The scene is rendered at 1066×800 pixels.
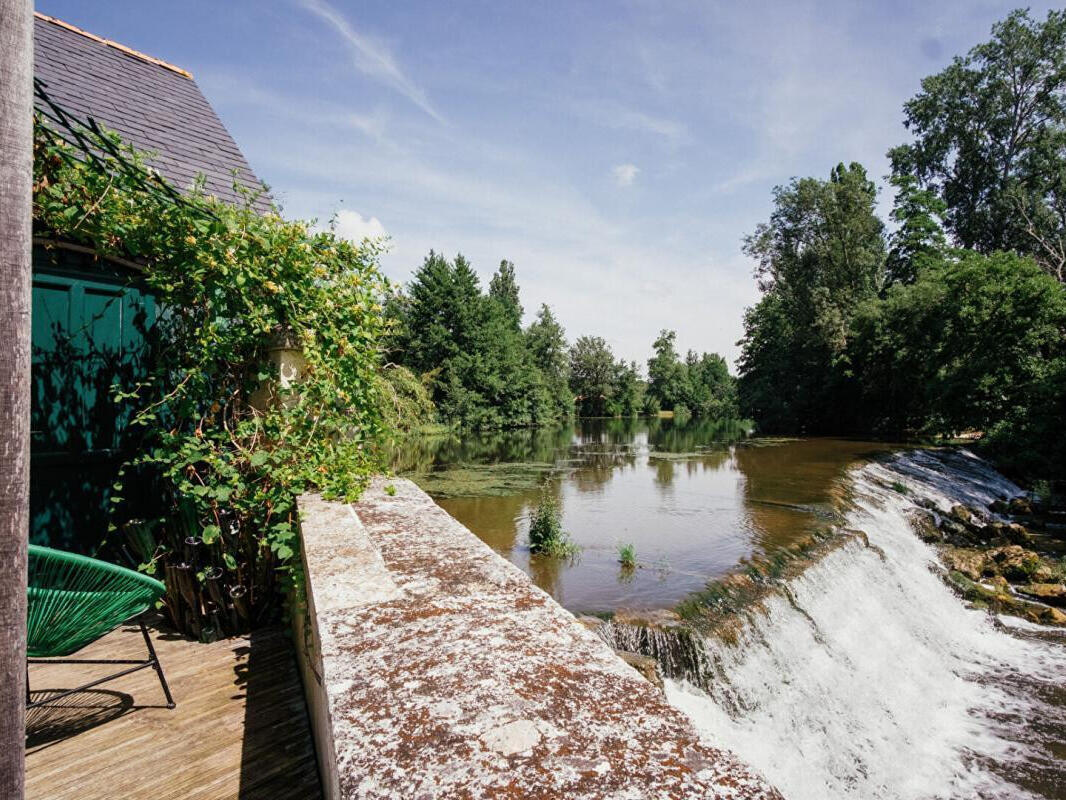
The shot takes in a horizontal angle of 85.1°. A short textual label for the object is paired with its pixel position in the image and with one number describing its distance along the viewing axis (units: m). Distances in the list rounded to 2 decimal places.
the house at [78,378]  3.60
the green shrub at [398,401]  3.71
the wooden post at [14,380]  0.83
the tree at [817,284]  29.83
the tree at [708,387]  73.19
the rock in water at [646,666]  4.85
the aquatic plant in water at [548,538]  8.83
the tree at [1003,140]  25.72
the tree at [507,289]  61.16
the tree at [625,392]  71.31
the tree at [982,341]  17.14
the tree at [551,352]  58.61
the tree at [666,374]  79.69
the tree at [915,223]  29.84
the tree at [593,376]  70.50
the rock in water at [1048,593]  8.71
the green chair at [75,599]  1.94
